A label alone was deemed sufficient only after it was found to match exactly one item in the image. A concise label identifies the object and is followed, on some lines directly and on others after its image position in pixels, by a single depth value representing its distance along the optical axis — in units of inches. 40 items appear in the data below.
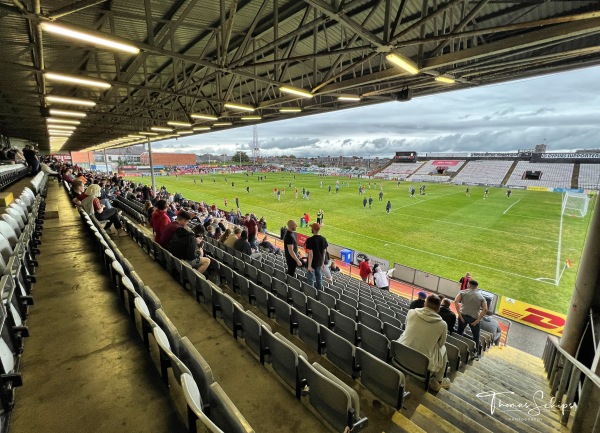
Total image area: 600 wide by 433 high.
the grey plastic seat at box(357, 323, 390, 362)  152.8
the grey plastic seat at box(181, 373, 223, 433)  58.5
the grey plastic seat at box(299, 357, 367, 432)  90.7
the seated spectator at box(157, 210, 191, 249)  202.7
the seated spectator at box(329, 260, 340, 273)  462.7
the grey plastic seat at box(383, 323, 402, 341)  175.9
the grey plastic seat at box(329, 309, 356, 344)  168.2
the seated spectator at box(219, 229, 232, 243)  344.1
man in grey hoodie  137.5
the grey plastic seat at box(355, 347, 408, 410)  114.8
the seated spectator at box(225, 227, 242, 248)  323.6
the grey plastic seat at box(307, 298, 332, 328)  181.4
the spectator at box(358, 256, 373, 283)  434.0
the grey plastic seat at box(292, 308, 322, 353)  148.1
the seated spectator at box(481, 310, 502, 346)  280.1
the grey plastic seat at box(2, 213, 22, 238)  180.4
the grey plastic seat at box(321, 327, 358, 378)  133.6
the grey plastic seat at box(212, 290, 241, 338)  143.9
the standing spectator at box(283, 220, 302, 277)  259.9
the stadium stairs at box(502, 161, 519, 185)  2228.3
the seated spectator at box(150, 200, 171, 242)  237.3
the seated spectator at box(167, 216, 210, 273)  203.6
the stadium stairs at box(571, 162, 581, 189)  1969.7
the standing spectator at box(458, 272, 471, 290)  350.1
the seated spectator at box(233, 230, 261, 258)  306.8
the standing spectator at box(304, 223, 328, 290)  257.6
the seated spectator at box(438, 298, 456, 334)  214.7
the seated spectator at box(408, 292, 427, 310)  201.2
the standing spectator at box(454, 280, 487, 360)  218.1
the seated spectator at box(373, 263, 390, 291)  422.0
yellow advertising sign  365.7
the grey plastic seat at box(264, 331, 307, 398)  108.0
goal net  1110.3
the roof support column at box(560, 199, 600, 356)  201.2
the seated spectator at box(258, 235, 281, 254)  478.3
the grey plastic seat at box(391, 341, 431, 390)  136.3
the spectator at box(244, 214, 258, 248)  364.8
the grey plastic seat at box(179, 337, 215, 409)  85.0
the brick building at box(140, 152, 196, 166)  3771.2
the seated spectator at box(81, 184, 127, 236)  306.5
